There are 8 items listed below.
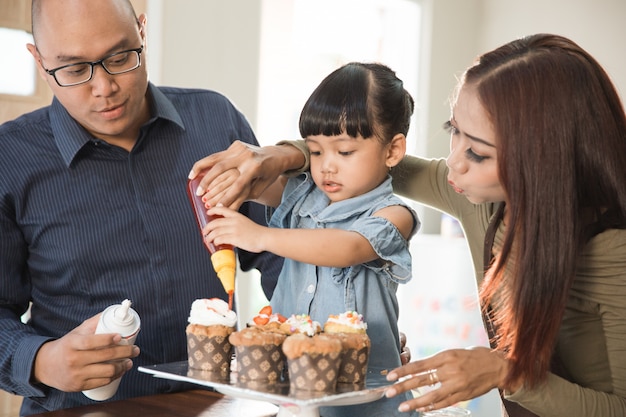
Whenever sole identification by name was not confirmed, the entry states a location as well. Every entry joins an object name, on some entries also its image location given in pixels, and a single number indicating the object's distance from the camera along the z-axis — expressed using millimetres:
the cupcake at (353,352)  1420
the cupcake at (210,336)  1467
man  1766
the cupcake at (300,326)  1439
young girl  1644
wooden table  1585
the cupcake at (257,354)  1395
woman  1437
